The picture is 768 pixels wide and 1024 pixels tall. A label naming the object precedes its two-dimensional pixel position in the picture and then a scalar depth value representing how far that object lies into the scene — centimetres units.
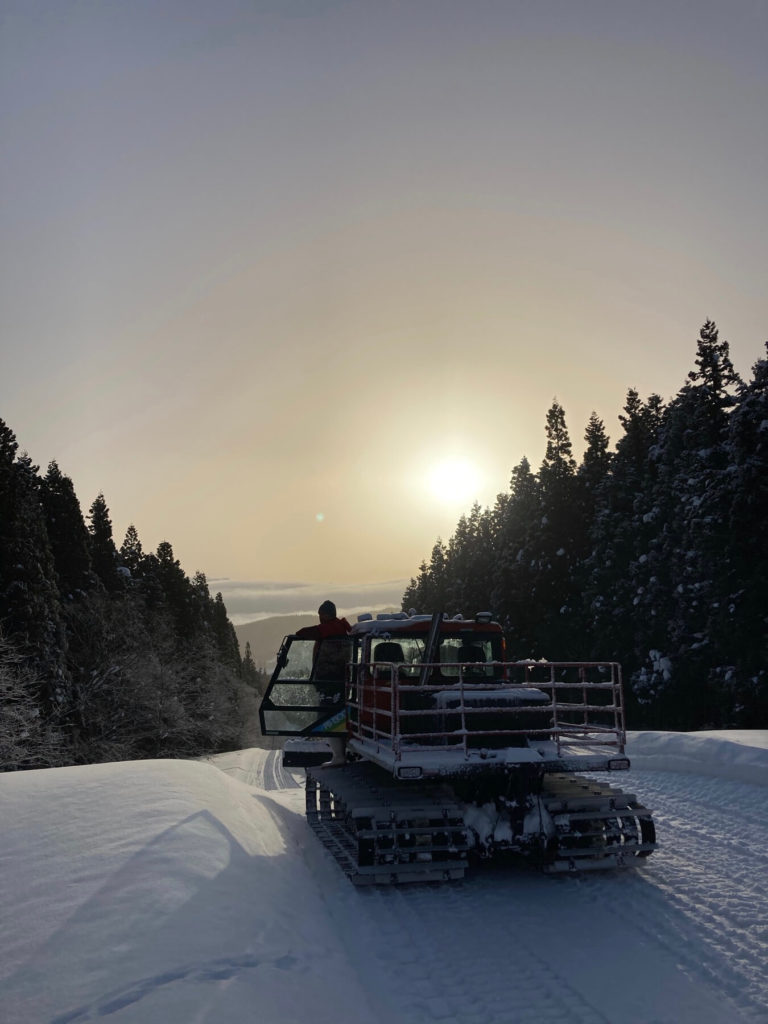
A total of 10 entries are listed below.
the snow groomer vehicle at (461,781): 865
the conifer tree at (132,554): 7244
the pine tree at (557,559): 4750
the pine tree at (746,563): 2709
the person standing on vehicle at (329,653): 1337
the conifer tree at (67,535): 4266
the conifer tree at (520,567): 5041
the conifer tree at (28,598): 3014
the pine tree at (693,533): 3266
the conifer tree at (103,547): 5466
